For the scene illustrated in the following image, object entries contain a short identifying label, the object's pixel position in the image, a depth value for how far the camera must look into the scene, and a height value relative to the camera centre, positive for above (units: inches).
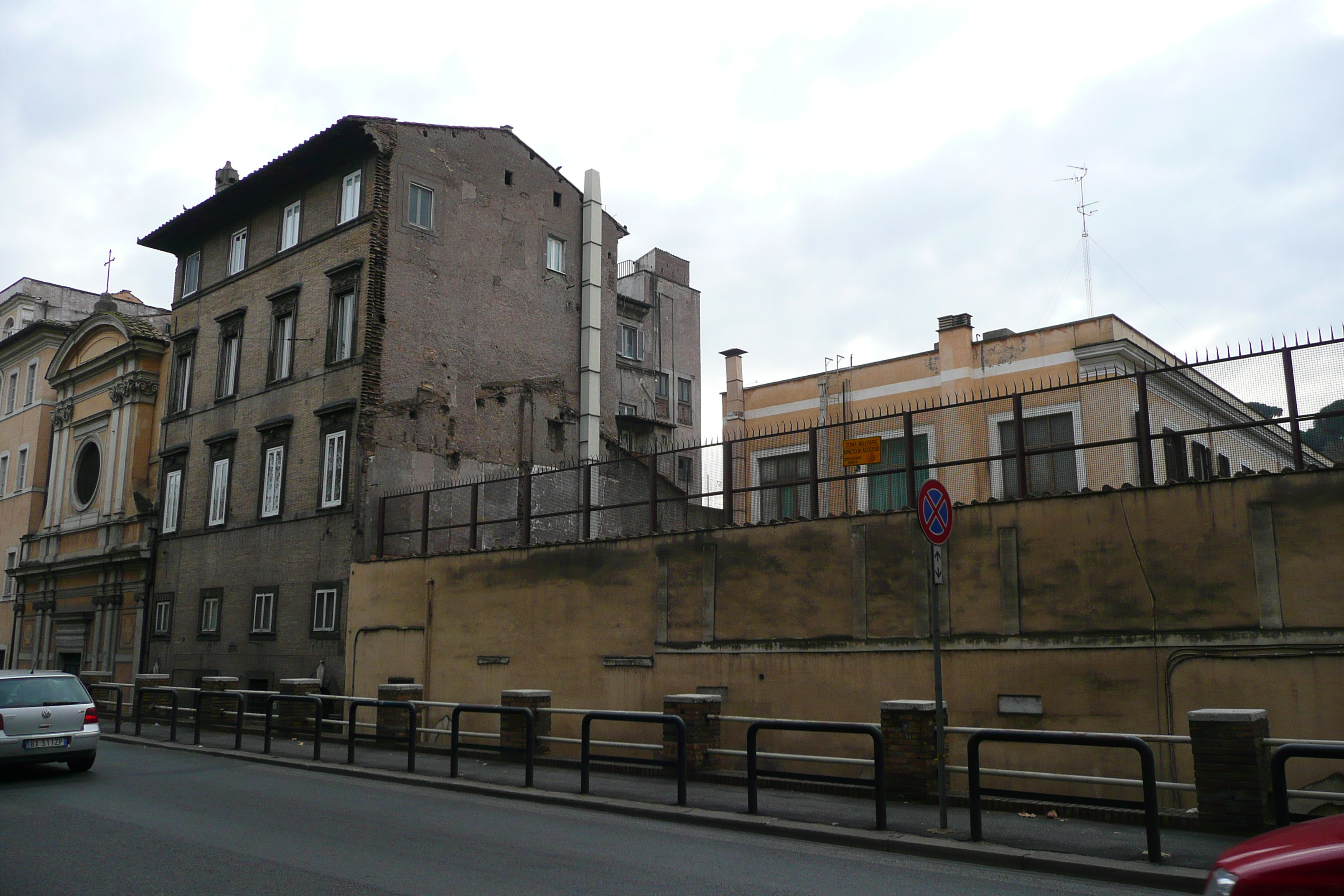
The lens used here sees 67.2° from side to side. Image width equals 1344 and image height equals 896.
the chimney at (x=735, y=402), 1138.7 +265.6
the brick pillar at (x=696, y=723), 495.5 -40.7
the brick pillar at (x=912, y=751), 416.5 -44.8
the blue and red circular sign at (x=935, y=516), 375.2 +45.7
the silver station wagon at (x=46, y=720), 516.1 -43.5
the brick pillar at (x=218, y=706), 810.8 -57.4
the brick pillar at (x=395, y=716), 667.4 -51.8
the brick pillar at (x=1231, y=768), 334.6 -41.4
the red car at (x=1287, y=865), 158.9 -35.9
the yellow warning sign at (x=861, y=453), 589.2 +108.4
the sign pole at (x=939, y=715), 358.3 -26.5
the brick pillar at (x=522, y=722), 562.3 -47.0
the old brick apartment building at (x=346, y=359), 926.4 +278.2
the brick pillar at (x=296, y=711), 744.3 -54.6
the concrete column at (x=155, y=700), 889.5 -56.9
